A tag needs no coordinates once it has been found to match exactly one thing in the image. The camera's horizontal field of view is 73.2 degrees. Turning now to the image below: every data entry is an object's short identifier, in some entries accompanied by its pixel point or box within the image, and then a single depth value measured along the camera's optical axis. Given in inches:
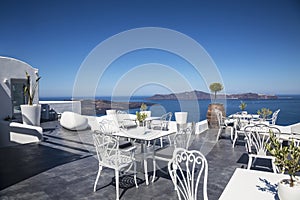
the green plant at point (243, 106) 251.5
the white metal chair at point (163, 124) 215.5
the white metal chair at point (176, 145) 107.8
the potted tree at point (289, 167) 41.7
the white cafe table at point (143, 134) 120.0
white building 298.0
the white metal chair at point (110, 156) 97.8
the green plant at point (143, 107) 258.4
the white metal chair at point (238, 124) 198.3
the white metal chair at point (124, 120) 235.1
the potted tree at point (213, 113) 277.5
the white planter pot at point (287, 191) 41.3
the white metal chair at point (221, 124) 222.3
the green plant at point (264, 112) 208.8
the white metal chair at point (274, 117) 213.0
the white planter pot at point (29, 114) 243.3
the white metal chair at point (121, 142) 174.2
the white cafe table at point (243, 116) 236.8
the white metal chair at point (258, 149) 117.9
